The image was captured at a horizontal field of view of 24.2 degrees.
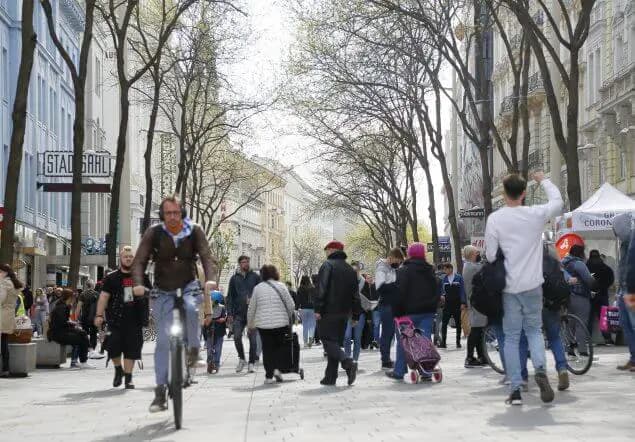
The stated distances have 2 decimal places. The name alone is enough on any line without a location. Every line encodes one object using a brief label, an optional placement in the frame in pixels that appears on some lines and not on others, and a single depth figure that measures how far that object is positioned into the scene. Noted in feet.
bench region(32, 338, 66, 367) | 81.76
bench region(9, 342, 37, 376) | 71.36
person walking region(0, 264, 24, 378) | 67.05
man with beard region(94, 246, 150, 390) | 56.65
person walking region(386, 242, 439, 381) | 57.57
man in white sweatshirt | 41.11
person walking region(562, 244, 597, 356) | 67.67
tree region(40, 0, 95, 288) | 95.35
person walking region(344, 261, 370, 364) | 72.13
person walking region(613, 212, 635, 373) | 56.90
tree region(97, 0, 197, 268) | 107.45
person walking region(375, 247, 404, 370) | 64.44
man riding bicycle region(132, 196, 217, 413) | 39.34
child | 72.18
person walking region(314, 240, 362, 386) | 57.06
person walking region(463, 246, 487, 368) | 63.82
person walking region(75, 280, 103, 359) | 99.55
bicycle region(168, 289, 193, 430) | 36.70
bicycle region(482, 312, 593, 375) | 53.57
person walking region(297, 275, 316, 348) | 109.91
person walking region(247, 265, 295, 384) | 60.85
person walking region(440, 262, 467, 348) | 92.58
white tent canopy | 89.20
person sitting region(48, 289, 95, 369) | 79.46
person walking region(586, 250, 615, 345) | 82.69
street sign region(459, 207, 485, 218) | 147.46
